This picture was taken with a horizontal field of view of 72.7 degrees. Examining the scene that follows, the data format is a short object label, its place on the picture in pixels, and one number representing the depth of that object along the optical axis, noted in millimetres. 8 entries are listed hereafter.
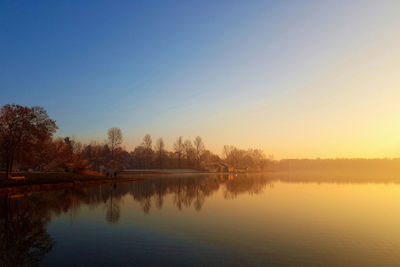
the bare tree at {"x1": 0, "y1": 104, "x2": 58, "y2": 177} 39469
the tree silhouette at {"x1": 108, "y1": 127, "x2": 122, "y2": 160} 93125
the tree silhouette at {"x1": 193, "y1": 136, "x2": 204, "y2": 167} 145800
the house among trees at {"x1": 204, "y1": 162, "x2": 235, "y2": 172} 151375
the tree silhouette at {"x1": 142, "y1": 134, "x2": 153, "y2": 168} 121269
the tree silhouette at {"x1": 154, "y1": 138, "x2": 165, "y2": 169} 128875
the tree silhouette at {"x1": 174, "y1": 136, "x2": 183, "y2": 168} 134825
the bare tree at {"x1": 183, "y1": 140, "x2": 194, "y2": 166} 143600
